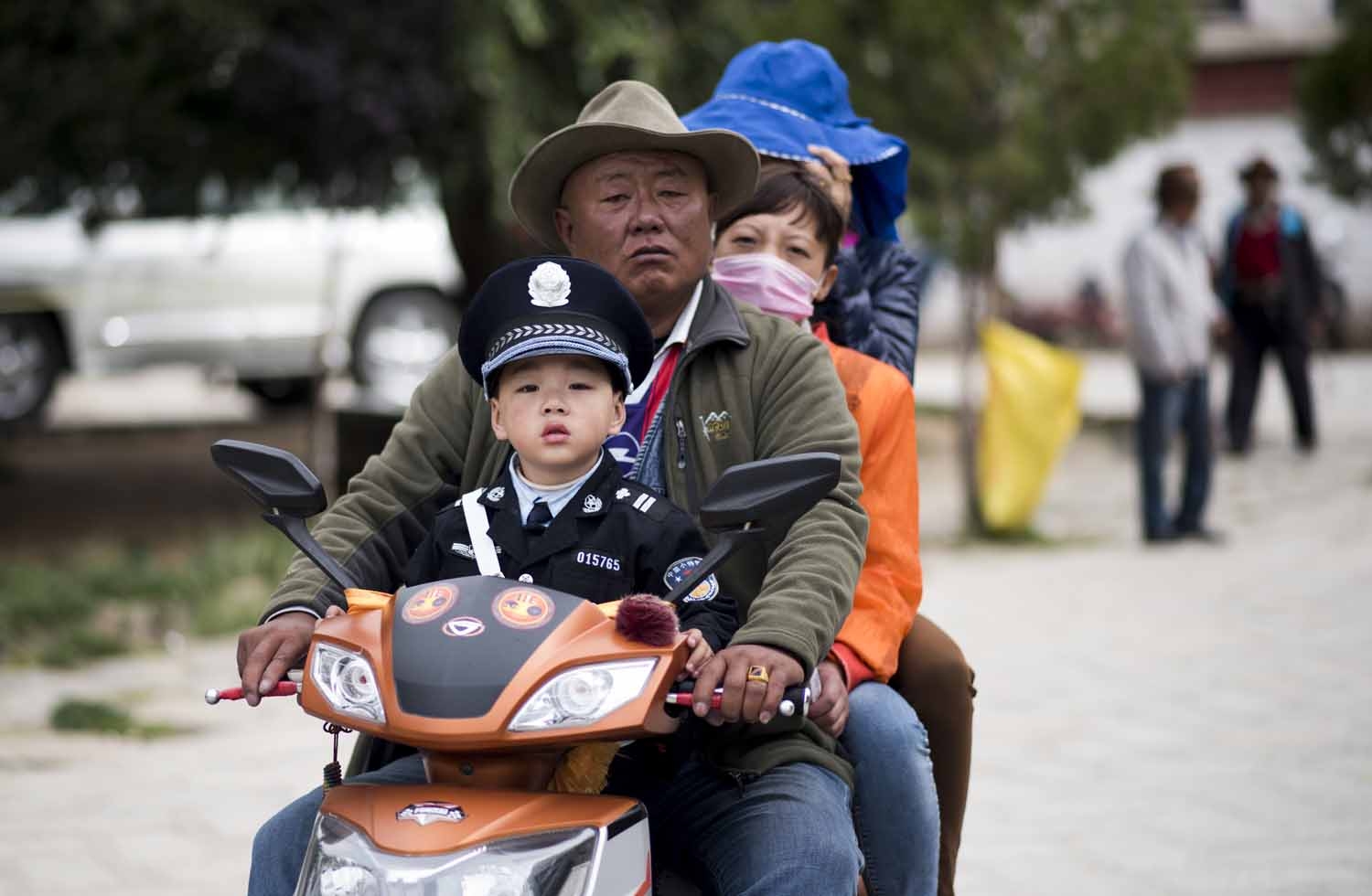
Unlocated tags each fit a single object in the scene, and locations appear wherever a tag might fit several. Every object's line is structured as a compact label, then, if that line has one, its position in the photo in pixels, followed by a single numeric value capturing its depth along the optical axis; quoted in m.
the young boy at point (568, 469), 5.41
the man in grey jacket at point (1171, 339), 21.59
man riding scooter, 5.36
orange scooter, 4.66
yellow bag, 23.14
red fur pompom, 4.76
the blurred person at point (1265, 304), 28.36
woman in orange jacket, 6.13
